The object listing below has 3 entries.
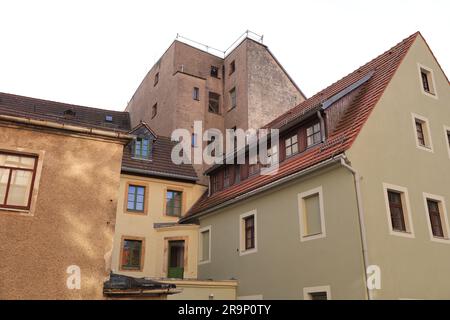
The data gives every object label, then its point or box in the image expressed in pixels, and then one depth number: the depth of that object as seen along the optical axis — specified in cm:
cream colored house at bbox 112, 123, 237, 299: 2105
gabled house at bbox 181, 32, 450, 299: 1272
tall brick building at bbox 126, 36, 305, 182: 2969
